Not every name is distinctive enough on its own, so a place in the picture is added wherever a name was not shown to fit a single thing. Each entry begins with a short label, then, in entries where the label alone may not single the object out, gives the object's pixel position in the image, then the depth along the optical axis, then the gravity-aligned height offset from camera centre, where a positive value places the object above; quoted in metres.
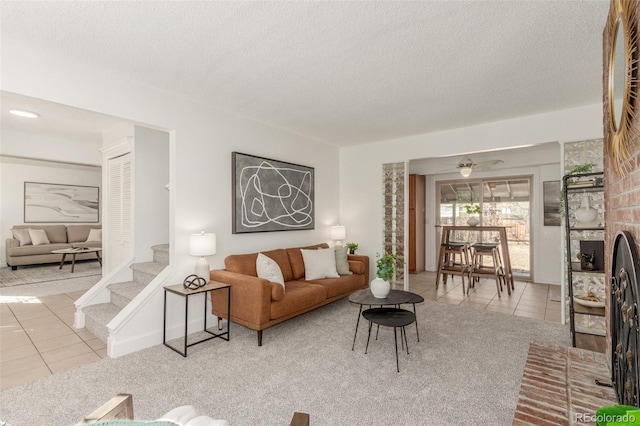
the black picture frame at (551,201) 5.84 +0.24
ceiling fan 5.64 +0.91
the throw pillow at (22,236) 7.00 -0.48
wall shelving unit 2.86 -0.43
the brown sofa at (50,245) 6.80 -0.71
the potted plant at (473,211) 6.21 +0.06
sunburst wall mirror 1.27 +0.58
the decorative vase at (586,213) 2.86 +0.01
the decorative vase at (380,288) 3.13 -0.73
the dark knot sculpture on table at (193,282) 3.14 -0.69
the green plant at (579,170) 3.24 +0.47
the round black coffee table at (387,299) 3.02 -0.84
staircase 3.26 -0.88
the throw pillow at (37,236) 7.12 -0.50
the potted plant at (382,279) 3.14 -0.66
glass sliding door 6.43 +0.12
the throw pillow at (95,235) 7.96 -0.52
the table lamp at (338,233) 5.30 -0.32
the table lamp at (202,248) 3.30 -0.36
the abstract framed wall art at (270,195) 3.97 +0.27
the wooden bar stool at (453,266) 5.59 -0.84
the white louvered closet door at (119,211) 4.33 +0.05
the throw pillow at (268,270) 3.61 -0.64
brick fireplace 1.31 -0.88
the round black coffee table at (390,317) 2.74 -0.94
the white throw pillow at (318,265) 4.32 -0.70
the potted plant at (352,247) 5.29 -0.55
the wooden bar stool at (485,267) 5.26 -0.92
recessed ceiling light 3.87 +1.26
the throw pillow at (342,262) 4.64 -0.72
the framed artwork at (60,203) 7.58 +0.29
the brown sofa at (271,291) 3.12 -0.88
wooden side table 2.96 -0.75
